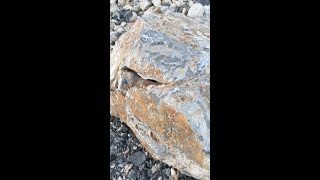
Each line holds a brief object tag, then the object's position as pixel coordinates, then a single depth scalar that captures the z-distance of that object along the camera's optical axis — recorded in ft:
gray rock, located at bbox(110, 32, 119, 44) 6.07
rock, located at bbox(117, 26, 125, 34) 6.11
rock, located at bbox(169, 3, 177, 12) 6.07
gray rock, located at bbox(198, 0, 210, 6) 5.87
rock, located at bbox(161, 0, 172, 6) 6.10
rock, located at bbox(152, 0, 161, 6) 6.09
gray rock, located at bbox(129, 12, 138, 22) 6.10
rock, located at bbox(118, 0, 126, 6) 6.14
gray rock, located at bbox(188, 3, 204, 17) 5.92
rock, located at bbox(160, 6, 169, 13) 6.05
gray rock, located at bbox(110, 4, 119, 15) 6.05
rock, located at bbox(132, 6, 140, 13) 6.13
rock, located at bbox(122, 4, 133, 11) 6.13
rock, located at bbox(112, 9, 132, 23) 6.12
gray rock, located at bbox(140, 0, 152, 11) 6.09
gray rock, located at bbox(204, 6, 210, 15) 5.84
